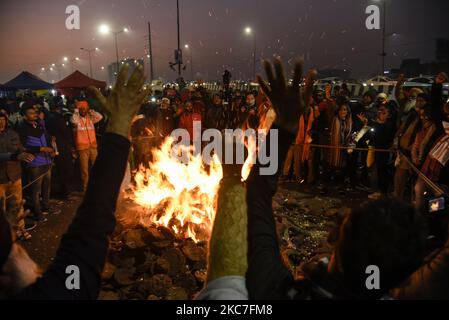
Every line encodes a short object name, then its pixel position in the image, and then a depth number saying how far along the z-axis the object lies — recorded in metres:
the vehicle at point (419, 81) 29.40
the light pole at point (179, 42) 25.20
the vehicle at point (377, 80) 31.49
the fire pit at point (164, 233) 4.93
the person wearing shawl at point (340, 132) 9.37
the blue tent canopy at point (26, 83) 19.12
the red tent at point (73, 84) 18.38
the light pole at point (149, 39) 38.01
